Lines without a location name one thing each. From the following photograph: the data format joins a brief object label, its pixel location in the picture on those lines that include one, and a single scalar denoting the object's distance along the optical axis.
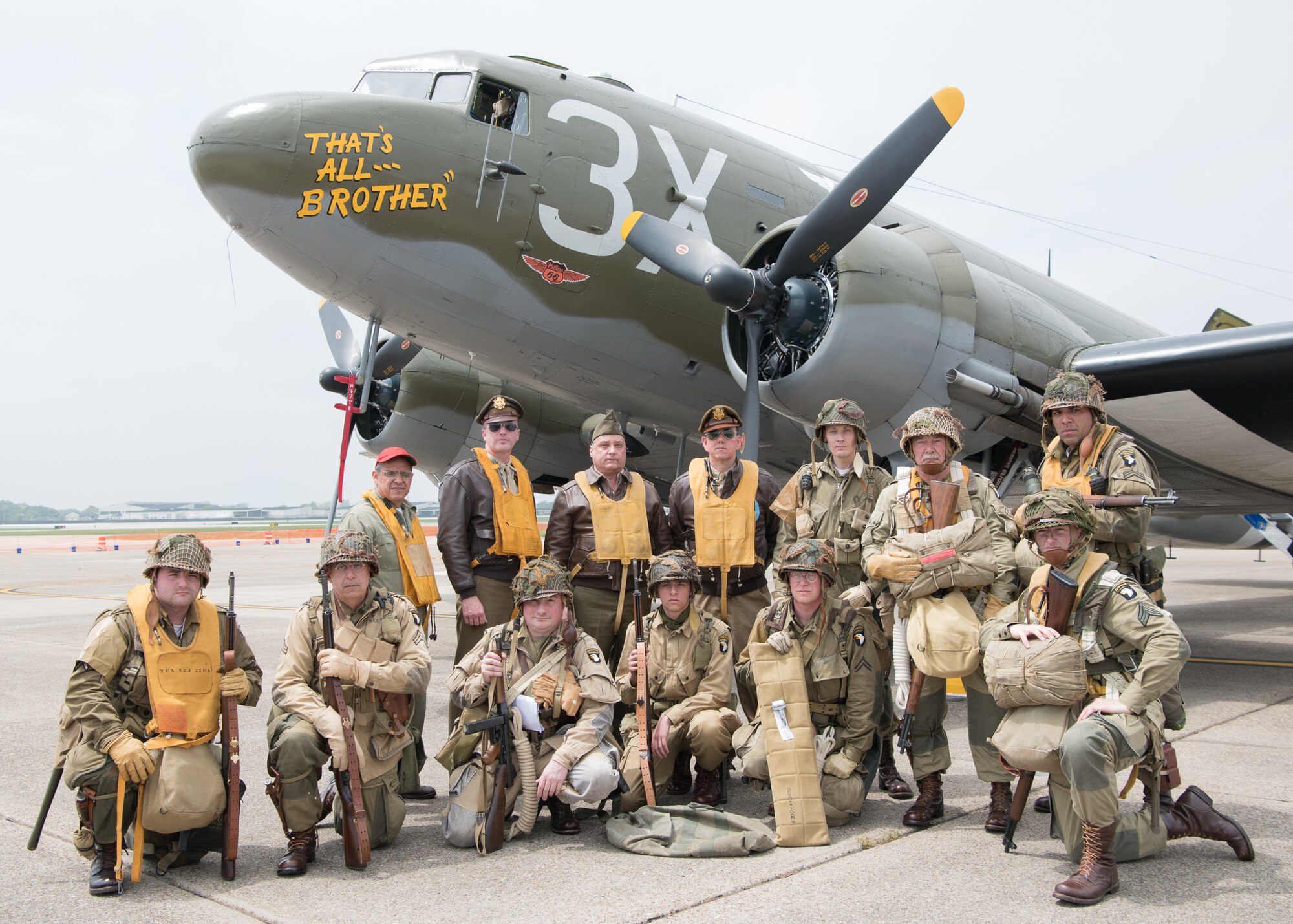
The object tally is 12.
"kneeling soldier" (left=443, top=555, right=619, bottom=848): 4.19
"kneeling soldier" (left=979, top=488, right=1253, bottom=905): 3.41
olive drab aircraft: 7.66
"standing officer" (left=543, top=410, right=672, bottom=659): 5.57
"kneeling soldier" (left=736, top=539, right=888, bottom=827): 4.57
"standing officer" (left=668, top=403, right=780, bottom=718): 5.49
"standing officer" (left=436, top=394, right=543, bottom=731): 5.61
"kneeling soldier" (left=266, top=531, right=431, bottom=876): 3.86
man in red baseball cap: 5.43
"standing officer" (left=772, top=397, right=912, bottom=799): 5.35
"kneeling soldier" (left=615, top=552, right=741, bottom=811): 4.57
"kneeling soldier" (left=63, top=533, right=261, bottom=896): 3.63
